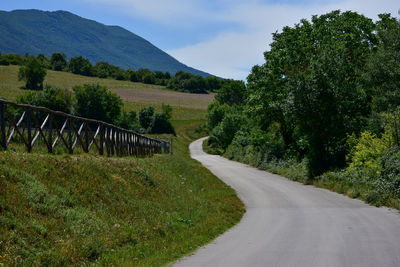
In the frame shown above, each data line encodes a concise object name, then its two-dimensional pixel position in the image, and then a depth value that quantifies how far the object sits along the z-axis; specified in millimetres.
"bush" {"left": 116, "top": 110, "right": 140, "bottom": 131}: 95256
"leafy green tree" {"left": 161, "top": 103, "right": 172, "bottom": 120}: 104288
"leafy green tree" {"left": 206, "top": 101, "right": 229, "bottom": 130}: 96250
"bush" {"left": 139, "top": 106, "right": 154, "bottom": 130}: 103000
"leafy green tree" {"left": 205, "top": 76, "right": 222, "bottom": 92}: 192112
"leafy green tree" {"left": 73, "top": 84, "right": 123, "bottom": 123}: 88625
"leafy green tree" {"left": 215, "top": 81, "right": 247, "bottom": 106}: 126500
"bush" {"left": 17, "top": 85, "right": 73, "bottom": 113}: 83625
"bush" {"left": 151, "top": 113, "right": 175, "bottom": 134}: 101688
